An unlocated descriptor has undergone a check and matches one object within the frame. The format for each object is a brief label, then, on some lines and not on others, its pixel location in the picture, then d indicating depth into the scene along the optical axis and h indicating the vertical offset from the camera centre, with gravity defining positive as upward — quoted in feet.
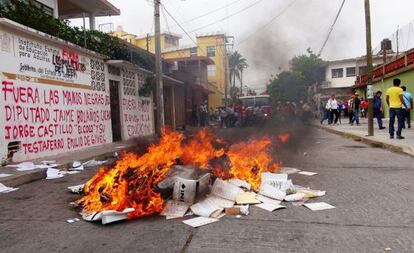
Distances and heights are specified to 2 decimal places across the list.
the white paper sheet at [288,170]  25.48 -4.46
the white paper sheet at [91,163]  34.04 -4.81
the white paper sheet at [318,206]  16.49 -4.37
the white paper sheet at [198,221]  14.57 -4.30
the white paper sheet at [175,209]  15.85 -4.16
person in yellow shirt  40.68 -0.74
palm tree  228.43 +19.60
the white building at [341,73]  171.63 +10.77
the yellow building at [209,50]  157.48 +21.69
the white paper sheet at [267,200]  17.43 -4.29
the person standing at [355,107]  69.72 -1.58
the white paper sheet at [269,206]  16.46 -4.33
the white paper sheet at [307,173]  24.76 -4.51
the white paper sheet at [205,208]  15.71 -4.15
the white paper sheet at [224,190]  17.56 -3.82
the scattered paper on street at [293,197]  17.80 -4.25
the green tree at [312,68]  145.59 +12.09
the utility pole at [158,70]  57.67 +4.87
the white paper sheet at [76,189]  20.65 -4.24
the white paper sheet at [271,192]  17.98 -4.08
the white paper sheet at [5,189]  23.12 -4.57
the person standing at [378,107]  56.95 -1.38
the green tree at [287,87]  76.54 +2.83
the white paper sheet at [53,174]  28.55 -4.69
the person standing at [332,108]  77.05 -1.76
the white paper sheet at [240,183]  19.31 -3.87
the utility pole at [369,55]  46.70 +4.89
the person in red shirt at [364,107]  85.47 -2.03
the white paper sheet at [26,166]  29.39 -4.29
